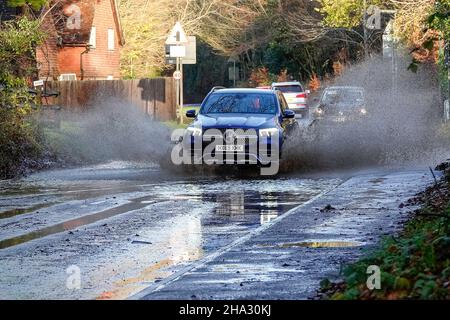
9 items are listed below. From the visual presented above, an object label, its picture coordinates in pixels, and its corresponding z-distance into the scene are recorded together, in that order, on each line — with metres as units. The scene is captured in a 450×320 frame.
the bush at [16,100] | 25.59
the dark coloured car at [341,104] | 38.38
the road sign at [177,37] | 40.44
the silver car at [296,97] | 59.09
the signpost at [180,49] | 40.59
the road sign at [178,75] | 45.12
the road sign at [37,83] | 36.89
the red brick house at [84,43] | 56.16
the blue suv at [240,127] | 22.23
